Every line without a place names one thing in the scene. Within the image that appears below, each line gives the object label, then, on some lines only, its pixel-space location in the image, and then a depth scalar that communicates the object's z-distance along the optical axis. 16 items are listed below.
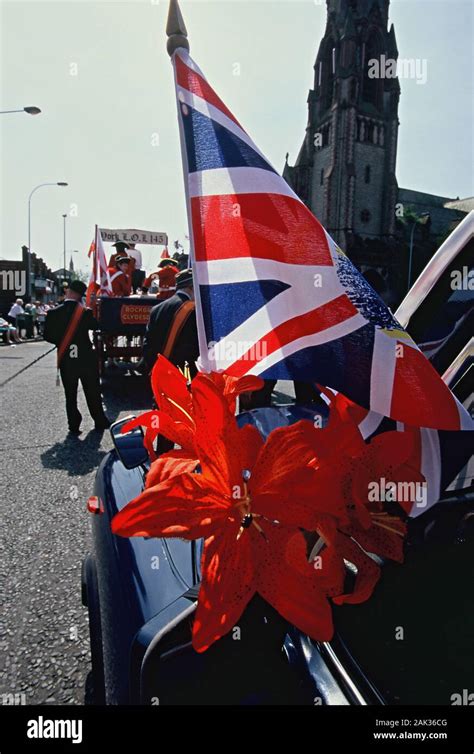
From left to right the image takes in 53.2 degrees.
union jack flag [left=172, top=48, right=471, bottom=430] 1.25
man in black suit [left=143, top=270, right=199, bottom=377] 4.31
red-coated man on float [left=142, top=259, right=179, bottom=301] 10.92
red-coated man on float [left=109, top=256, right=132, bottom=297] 11.12
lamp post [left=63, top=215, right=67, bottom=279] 45.34
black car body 1.17
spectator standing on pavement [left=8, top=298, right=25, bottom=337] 23.42
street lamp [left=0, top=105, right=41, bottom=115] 15.55
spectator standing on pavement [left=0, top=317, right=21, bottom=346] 21.05
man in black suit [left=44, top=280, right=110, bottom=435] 6.20
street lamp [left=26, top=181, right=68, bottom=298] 29.21
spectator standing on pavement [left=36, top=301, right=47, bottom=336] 28.55
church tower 51.53
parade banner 18.78
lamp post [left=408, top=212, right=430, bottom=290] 58.86
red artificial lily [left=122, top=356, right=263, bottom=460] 1.30
